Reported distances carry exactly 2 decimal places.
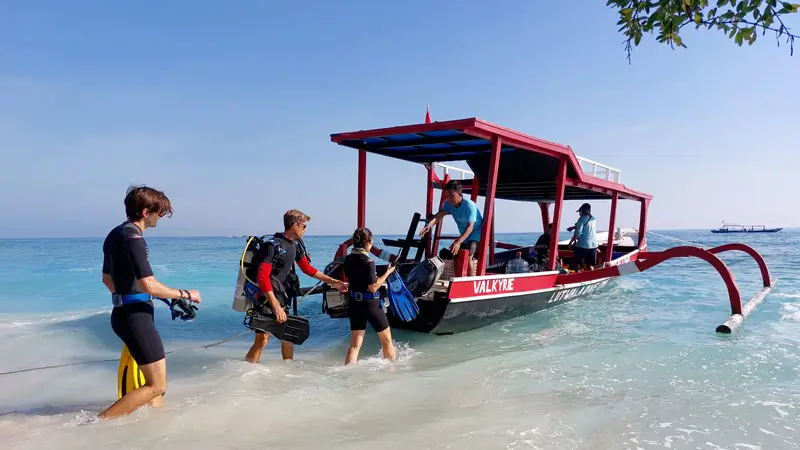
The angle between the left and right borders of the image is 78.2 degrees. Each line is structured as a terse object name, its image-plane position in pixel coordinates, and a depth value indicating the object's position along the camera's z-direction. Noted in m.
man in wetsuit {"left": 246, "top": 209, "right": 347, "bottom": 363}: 4.75
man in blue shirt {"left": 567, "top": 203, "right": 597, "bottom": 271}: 10.30
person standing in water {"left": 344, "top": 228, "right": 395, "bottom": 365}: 5.32
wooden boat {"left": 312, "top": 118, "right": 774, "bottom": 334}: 6.42
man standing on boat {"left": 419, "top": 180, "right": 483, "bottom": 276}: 6.94
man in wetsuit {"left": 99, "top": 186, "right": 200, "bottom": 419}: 3.34
